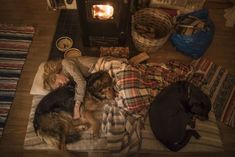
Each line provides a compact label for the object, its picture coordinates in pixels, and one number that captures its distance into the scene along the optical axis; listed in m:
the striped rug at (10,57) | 2.18
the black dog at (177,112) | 1.88
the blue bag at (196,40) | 2.30
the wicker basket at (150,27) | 2.28
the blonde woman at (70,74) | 1.94
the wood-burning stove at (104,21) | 2.05
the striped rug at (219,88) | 2.21
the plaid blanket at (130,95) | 1.87
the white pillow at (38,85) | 2.12
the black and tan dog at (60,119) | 1.80
